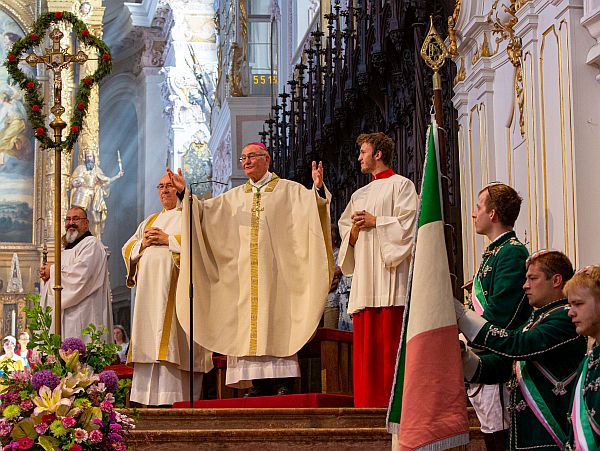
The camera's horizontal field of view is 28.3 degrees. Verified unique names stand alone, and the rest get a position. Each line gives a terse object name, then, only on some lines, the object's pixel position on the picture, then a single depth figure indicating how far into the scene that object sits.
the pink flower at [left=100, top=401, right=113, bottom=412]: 4.91
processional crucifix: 8.09
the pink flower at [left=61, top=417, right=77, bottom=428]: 4.71
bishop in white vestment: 8.59
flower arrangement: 4.75
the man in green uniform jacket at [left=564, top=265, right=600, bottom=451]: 4.20
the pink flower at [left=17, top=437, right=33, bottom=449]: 4.71
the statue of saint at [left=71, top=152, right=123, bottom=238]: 29.64
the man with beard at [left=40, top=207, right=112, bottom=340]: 9.77
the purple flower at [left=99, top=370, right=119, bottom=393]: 5.00
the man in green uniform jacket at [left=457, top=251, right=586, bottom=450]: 4.75
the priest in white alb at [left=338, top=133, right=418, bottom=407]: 7.68
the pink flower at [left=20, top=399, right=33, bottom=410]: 4.79
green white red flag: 4.54
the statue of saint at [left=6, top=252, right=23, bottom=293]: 29.27
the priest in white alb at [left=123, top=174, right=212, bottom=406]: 8.95
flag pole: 4.91
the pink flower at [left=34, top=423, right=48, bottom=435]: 4.73
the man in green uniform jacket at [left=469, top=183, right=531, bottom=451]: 5.32
